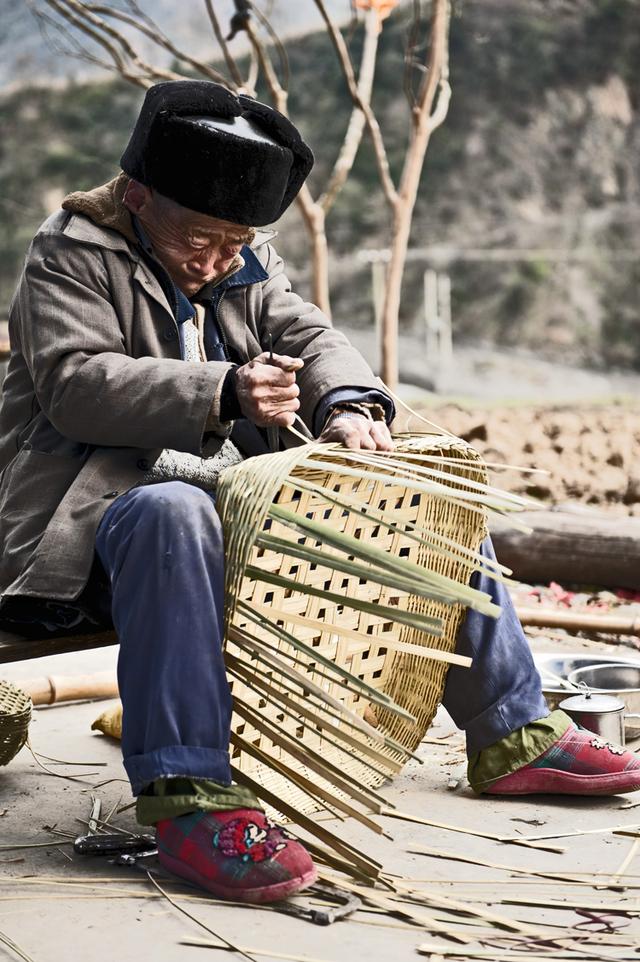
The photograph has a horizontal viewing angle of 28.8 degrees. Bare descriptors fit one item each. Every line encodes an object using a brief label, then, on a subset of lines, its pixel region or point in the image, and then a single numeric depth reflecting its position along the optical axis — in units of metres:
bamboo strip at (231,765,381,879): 2.18
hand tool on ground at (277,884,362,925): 2.04
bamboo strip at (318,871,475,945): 2.00
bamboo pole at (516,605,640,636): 3.95
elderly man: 2.16
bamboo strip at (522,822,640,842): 2.45
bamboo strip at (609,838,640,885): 2.23
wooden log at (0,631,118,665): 2.42
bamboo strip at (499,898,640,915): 2.08
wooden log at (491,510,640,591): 4.86
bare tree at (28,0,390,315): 5.87
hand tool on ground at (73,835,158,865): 2.37
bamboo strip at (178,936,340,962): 1.89
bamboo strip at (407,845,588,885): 2.23
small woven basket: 2.82
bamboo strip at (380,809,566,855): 2.39
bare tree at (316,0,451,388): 6.11
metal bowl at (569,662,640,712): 3.26
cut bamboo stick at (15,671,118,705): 3.46
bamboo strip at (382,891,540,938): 2.01
